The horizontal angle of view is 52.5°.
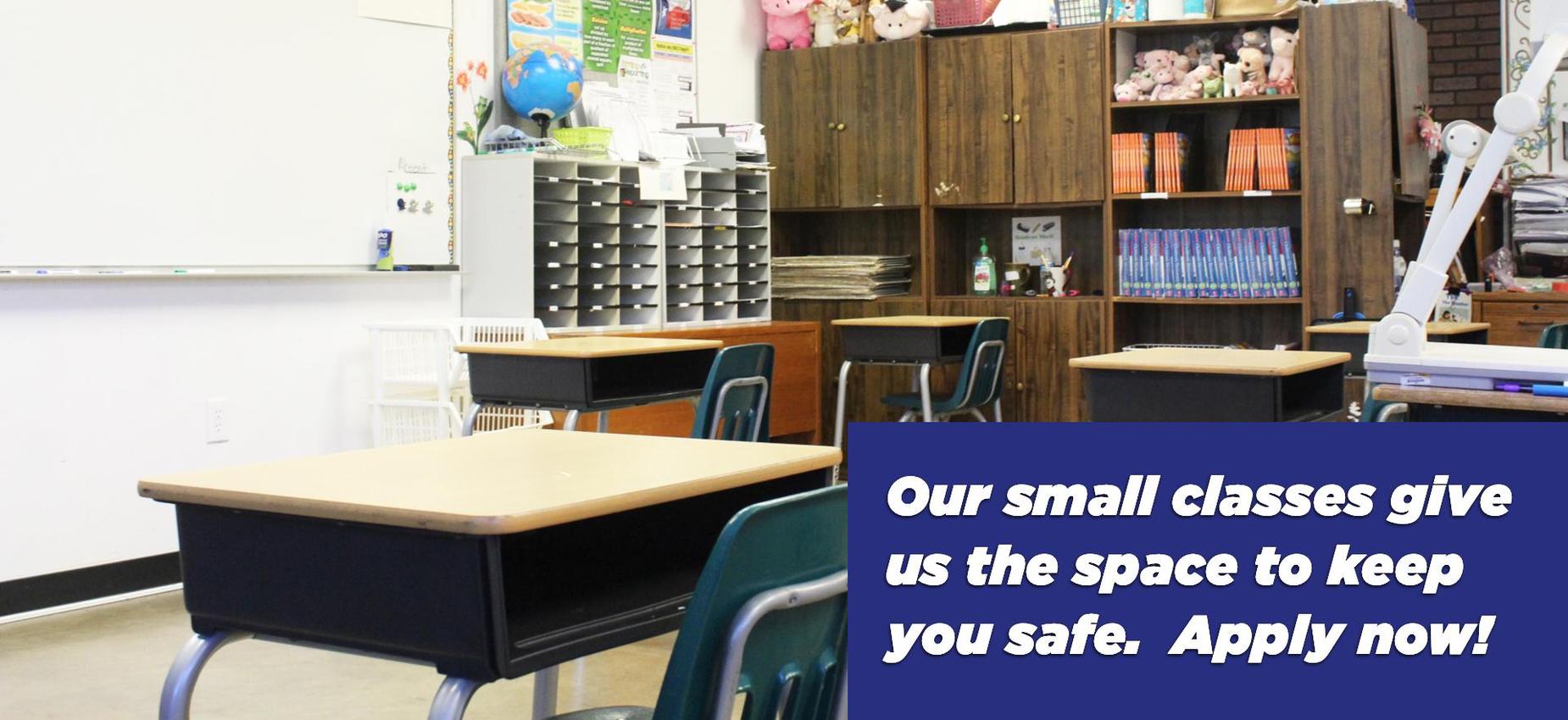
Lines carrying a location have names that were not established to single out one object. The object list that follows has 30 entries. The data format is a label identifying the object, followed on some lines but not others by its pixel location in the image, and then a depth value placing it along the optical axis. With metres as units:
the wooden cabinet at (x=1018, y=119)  6.69
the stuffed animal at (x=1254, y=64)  6.39
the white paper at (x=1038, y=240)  7.16
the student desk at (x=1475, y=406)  2.54
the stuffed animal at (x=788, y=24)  7.29
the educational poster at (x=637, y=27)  6.59
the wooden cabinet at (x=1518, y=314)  6.27
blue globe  5.86
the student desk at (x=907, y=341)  6.11
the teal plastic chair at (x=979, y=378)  6.04
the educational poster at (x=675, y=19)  6.84
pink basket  6.97
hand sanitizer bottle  7.14
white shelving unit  5.63
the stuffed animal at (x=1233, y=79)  6.43
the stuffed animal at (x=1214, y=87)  6.48
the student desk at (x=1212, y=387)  3.86
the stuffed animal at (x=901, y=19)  7.02
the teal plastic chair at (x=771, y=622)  1.34
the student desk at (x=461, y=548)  1.62
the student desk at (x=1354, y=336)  5.02
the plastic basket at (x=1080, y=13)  6.71
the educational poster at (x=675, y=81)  6.82
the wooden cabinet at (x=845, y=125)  7.04
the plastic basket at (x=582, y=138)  5.95
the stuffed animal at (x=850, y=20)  7.21
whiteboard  4.38
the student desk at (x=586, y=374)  4.29
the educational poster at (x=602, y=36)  6.41
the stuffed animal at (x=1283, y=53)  6.32
